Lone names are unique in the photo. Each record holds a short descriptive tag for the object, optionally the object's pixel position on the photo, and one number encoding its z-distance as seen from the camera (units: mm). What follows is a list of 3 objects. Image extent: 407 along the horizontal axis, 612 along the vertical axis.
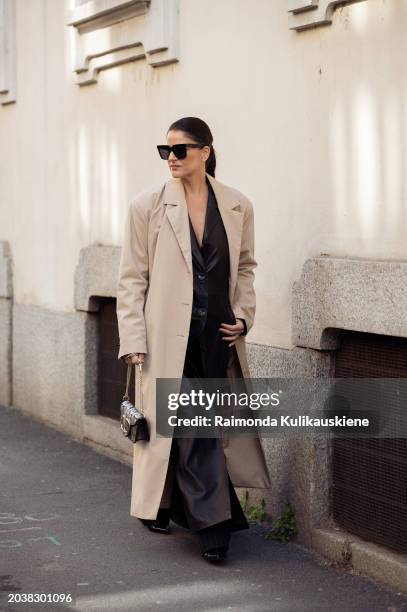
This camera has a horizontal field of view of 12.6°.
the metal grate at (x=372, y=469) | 7904
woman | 8415
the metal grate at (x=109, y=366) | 12499
